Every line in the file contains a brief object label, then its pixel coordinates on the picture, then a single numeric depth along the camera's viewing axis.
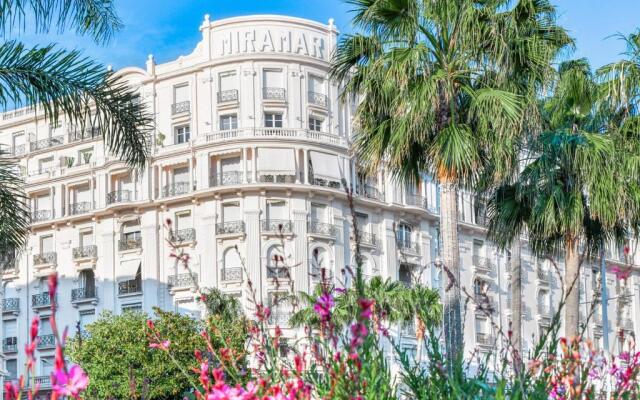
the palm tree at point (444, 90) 16.11
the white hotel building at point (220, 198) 46.50
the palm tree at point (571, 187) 18.91
